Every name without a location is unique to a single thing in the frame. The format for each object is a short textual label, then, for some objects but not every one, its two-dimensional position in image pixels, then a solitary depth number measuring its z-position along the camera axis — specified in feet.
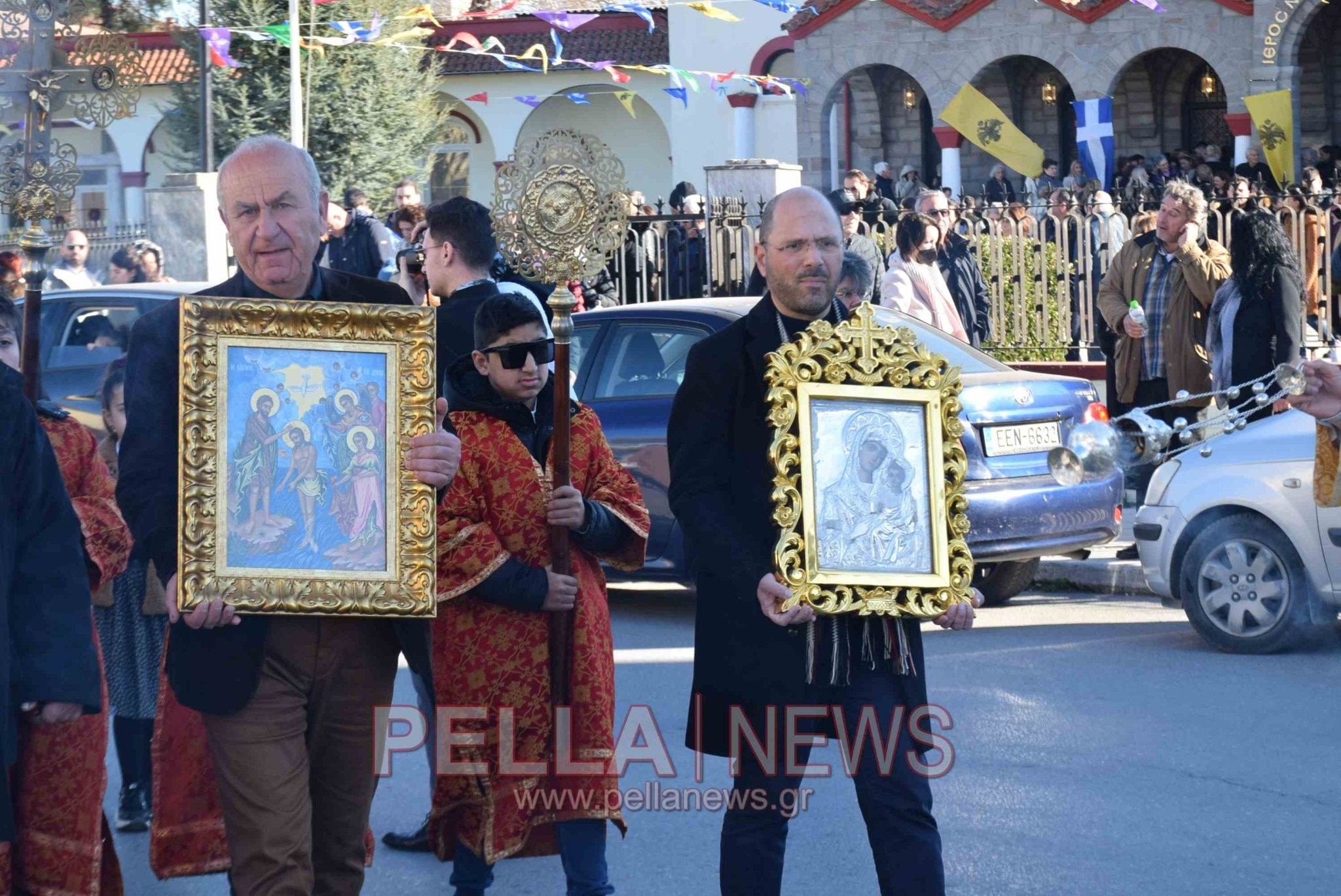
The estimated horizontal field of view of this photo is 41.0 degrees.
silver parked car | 26.76
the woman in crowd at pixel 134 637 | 19.22
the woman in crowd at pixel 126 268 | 45.03
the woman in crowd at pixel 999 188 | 91.76
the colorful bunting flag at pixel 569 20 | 73.87
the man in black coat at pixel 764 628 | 13.07
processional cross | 18.30
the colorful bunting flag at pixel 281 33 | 75.77
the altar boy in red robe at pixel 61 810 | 14.05
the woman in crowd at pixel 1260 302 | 31.19
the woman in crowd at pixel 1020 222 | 55.88
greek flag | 90.58
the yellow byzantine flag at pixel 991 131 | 84.53
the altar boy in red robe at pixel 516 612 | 15.19
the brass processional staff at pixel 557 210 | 15.85
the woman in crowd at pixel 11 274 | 25.40
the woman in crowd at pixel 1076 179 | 90.74
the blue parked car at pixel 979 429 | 29.68
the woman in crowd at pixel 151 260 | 44.91
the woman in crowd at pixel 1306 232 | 52.37
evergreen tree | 95.50
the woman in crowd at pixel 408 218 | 38.42
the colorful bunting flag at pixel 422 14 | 81.30
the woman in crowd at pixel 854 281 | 30.53
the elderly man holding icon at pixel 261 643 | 12.55
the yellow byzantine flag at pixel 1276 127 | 84.02
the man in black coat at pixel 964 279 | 43.57
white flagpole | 73.51
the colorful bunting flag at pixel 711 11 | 67.21
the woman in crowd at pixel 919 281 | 37.11
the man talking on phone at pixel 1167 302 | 34.06
